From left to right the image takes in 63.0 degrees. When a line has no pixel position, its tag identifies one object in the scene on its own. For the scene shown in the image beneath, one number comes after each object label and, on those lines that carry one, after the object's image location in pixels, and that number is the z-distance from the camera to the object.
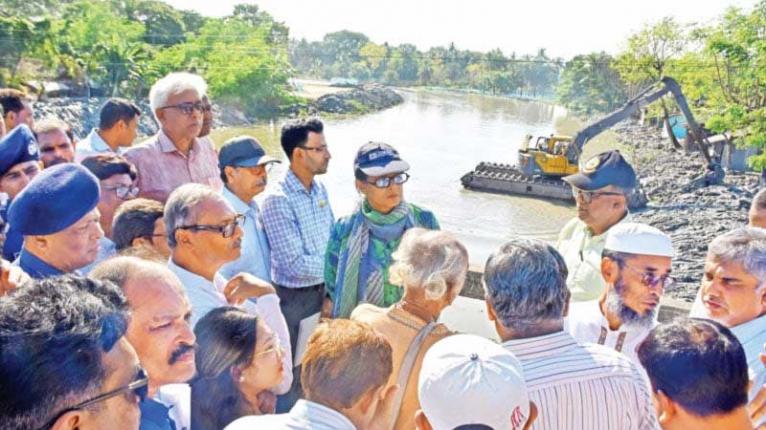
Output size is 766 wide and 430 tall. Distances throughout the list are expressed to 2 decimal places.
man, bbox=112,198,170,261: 2.54
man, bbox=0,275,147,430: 1.21
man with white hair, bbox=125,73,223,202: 3.40
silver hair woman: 1.96
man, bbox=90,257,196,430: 1.79
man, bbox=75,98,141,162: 4.09
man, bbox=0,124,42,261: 2.78
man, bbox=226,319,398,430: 1.56
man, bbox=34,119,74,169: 3.54
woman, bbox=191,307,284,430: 2.02
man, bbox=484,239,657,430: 1.78
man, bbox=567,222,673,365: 2.42
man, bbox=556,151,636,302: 3.03
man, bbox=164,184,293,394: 2.34
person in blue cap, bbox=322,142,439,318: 2.85
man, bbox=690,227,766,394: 2.26
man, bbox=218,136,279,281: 3.14
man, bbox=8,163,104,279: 2.13
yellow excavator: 21.92
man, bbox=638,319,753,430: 1.61
